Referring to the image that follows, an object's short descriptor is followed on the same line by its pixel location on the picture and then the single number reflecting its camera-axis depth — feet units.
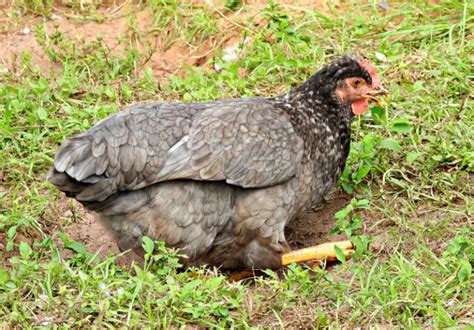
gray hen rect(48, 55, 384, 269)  26.60
